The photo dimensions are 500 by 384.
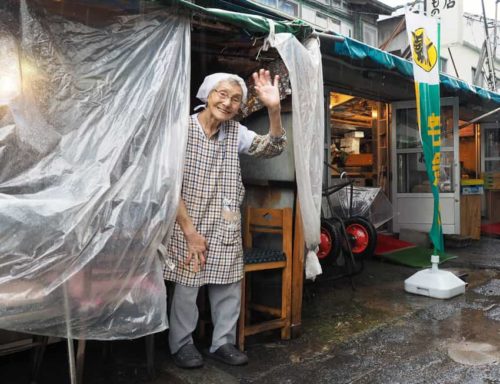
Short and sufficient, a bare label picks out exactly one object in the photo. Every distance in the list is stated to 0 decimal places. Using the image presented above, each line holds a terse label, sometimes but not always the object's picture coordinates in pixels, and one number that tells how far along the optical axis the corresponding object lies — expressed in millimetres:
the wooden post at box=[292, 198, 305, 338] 3641
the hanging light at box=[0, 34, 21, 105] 2439
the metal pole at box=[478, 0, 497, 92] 10305
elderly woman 3074
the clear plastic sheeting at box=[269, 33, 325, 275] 3328
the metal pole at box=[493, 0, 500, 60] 11672
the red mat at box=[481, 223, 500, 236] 9648
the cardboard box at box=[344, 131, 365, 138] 10031
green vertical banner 4820
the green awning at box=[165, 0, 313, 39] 2918
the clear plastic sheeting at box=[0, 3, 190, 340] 2348
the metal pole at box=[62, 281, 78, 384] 2400
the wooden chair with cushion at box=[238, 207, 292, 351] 3471
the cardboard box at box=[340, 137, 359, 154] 10016
